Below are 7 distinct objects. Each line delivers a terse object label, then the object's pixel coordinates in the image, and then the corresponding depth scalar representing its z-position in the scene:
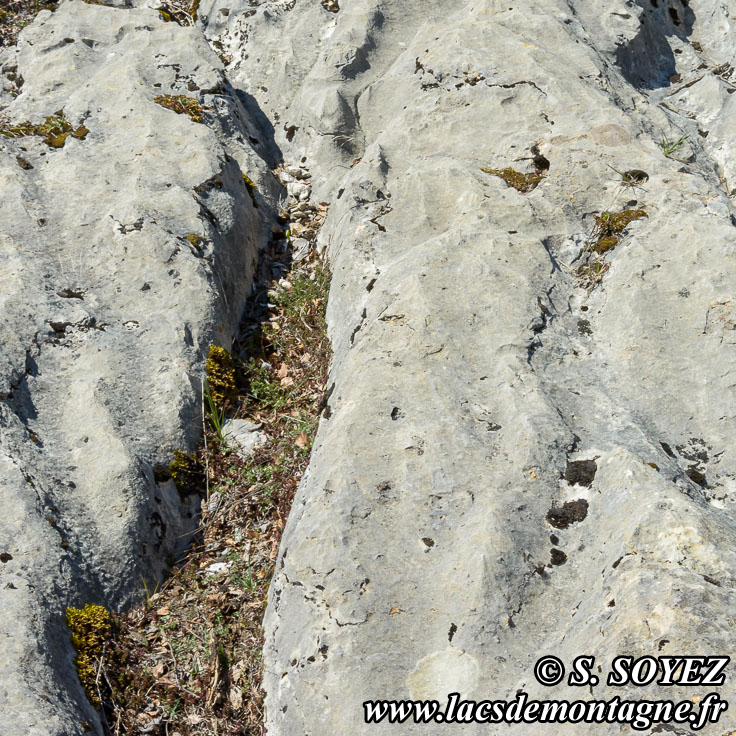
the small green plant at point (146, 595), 5.66
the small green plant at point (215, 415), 6.79
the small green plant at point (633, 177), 6.89
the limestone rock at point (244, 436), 6.81
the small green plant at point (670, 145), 7.72
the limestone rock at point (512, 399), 4.34
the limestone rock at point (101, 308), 5.06
